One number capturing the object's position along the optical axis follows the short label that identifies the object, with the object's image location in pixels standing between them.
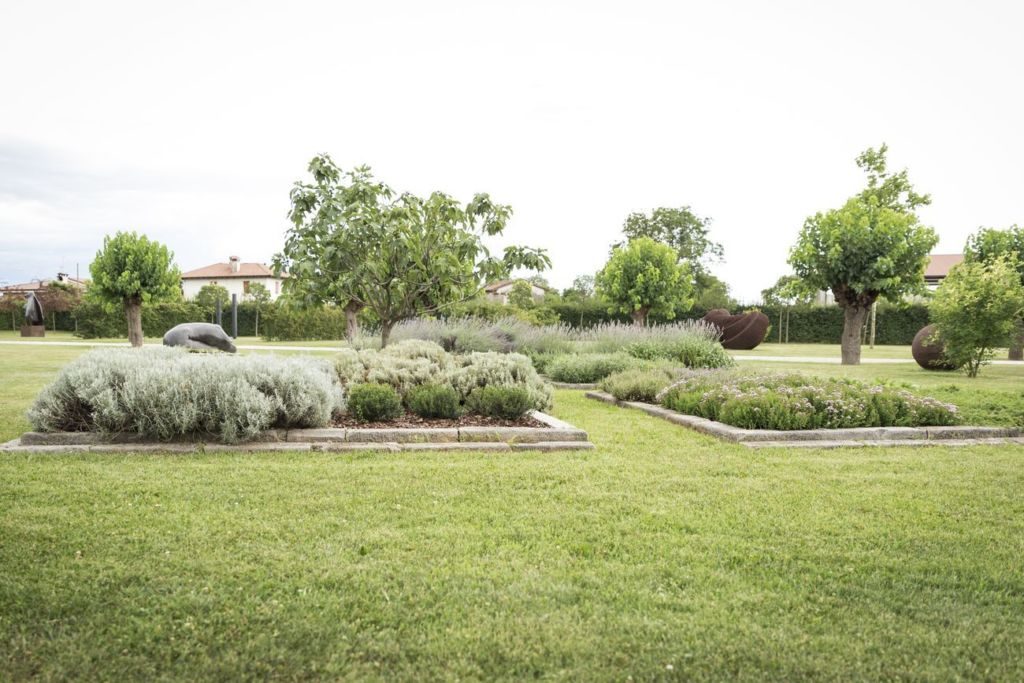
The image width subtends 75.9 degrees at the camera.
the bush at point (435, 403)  6.63
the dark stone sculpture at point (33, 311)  31.17
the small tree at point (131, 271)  22.41
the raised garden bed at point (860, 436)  6.14
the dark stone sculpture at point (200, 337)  14.56
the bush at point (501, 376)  7.29
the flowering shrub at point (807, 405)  6.59
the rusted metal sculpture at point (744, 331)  27.22
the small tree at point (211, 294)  45.44
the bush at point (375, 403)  6.39
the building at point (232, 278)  64.44
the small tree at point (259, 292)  52.56
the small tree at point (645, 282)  29.59
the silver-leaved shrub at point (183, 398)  5.49
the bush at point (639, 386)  8.88
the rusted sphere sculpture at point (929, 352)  16.56
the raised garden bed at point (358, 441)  5.37
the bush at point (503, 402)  6.58
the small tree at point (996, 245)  22.72
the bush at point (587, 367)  11.41
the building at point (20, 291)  42.00
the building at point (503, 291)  59.70
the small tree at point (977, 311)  13.96
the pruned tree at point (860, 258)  18.84
